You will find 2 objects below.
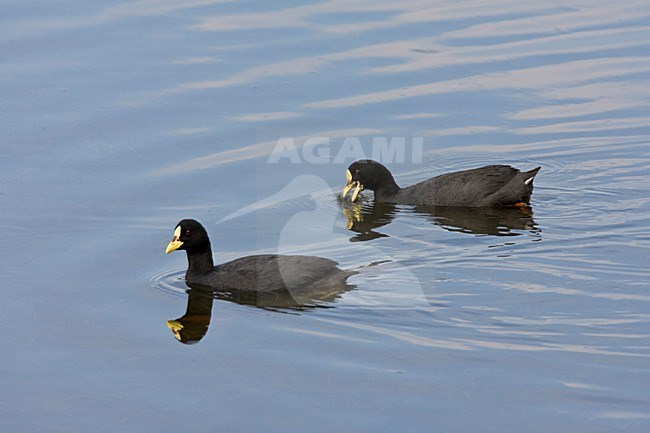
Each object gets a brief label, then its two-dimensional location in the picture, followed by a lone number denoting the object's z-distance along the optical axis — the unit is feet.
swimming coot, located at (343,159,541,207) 78.79
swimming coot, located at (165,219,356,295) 63.77
